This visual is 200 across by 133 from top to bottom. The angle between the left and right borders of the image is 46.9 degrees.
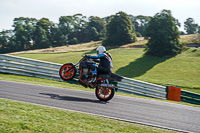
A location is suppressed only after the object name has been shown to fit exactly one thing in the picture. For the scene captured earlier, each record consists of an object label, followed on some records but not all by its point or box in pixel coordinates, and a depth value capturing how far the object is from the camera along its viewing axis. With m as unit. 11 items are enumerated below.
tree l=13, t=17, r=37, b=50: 101.22
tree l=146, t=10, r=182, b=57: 58.12
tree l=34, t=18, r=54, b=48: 101.44
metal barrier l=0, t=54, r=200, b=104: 14.75
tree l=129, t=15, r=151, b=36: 163.00
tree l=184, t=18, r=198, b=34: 149.46
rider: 9.30
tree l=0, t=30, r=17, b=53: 94.91
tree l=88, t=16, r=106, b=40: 128.79
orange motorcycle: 9.33
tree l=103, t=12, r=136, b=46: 78.62
